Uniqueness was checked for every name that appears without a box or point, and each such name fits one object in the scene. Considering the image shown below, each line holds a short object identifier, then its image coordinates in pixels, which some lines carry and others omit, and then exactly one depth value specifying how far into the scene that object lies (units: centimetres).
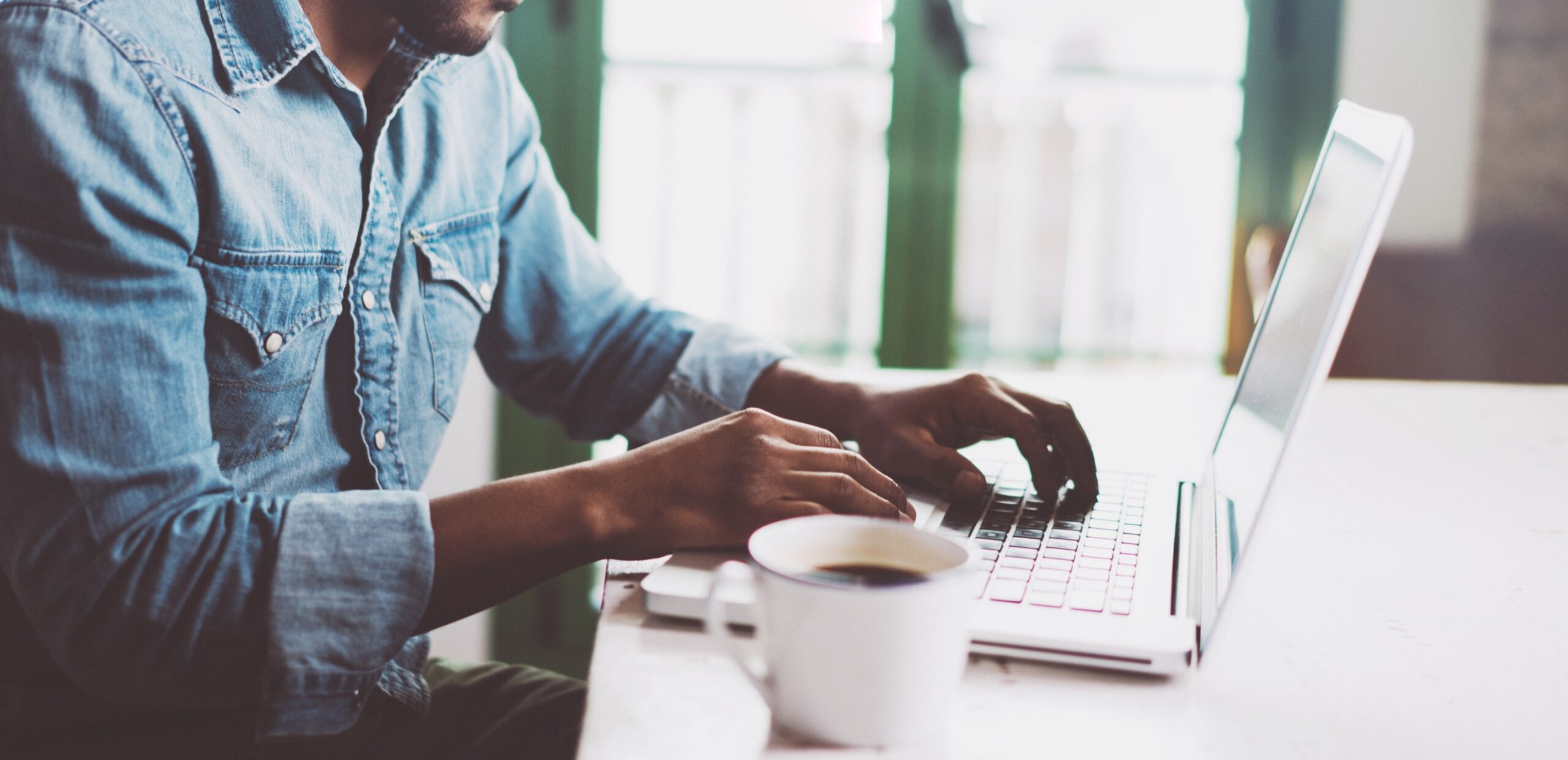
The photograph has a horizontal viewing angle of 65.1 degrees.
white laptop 56
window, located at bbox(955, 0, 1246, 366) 207
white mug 45
